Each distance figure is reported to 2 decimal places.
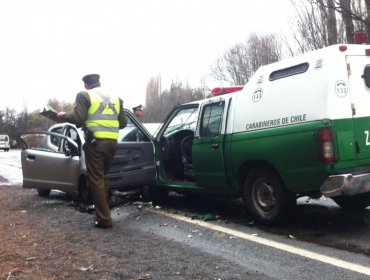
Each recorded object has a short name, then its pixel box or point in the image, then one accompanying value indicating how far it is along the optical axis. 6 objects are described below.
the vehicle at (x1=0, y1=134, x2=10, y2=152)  48.59
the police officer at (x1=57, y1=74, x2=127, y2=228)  6.30
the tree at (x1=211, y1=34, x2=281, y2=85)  33.62
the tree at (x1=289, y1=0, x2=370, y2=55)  13.62
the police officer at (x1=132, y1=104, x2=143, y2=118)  8.05
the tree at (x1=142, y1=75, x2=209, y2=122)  49.84
